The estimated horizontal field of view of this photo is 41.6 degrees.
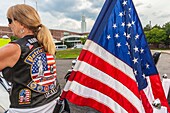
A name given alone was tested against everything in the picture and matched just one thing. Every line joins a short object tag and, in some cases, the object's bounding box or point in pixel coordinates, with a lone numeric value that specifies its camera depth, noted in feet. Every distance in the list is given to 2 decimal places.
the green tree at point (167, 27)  194.29
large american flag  5.58
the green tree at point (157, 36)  188.34
